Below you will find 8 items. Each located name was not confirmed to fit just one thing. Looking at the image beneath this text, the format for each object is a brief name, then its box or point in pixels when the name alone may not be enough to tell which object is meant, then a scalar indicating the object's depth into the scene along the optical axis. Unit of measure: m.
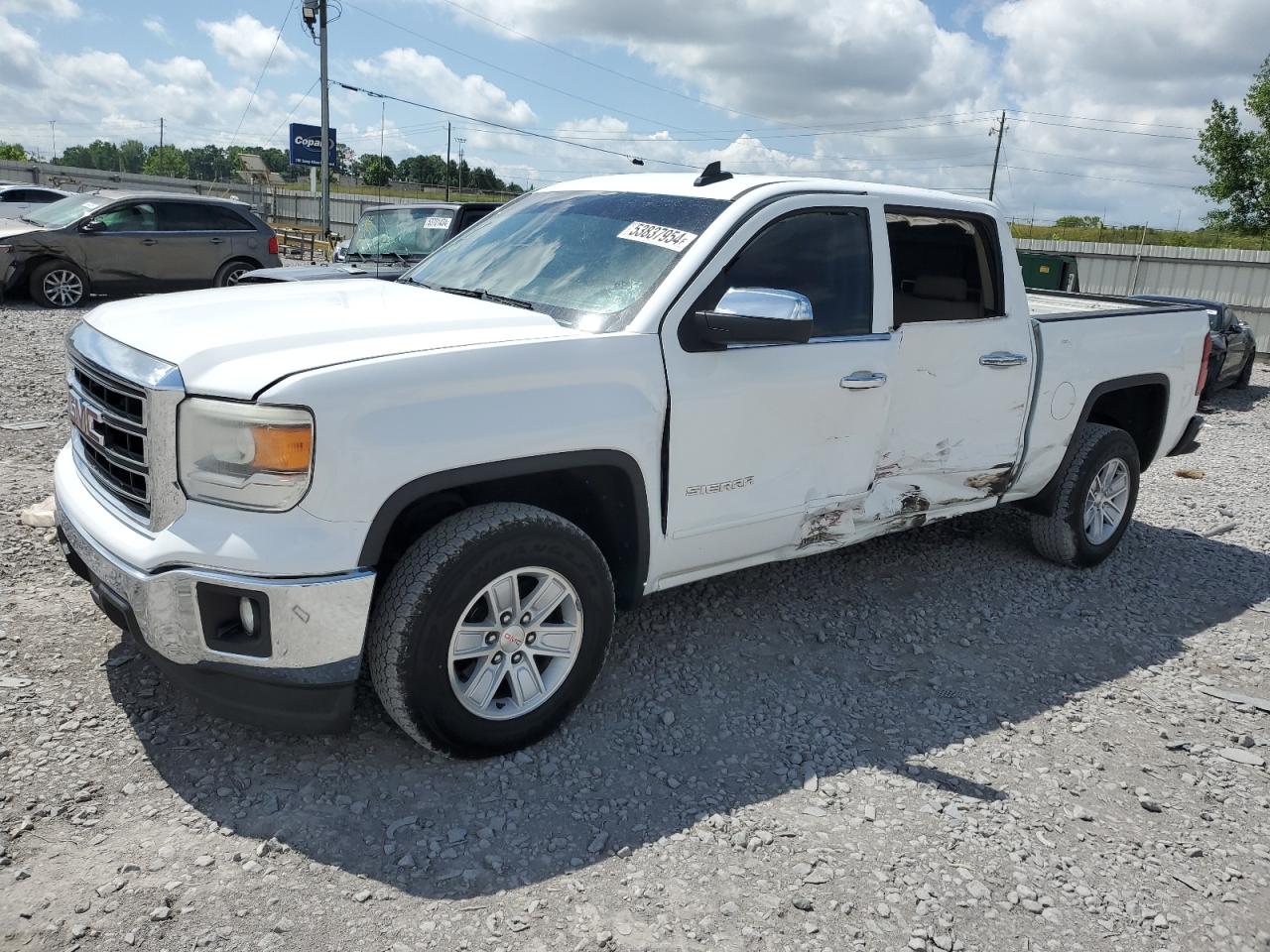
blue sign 26.12
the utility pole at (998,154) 49.89
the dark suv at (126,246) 13.12
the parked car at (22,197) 20.33
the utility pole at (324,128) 22.69
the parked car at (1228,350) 13.70
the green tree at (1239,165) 36.03
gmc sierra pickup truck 2.79
